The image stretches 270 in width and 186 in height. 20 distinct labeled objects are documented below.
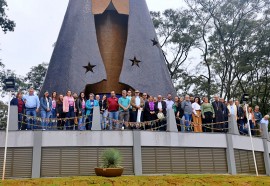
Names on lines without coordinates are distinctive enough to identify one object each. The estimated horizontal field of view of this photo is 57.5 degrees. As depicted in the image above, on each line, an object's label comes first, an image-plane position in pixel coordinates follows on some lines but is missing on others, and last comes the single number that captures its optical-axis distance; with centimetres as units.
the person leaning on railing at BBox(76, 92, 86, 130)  894
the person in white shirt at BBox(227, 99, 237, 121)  1026
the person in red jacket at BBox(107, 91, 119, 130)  892
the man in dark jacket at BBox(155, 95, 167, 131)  938
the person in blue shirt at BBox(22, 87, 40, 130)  879
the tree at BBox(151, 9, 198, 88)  2329
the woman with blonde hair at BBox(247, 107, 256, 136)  1076
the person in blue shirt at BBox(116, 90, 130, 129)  904
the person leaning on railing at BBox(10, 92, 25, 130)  866
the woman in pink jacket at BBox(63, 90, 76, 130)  904
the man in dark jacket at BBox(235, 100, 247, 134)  1046
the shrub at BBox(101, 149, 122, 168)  747
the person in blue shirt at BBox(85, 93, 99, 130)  904
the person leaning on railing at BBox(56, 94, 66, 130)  908
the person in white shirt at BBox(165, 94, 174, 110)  991
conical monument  1226
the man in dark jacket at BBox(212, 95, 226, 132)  995
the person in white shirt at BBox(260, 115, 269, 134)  1124
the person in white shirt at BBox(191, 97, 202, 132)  971
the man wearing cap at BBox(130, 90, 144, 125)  931
